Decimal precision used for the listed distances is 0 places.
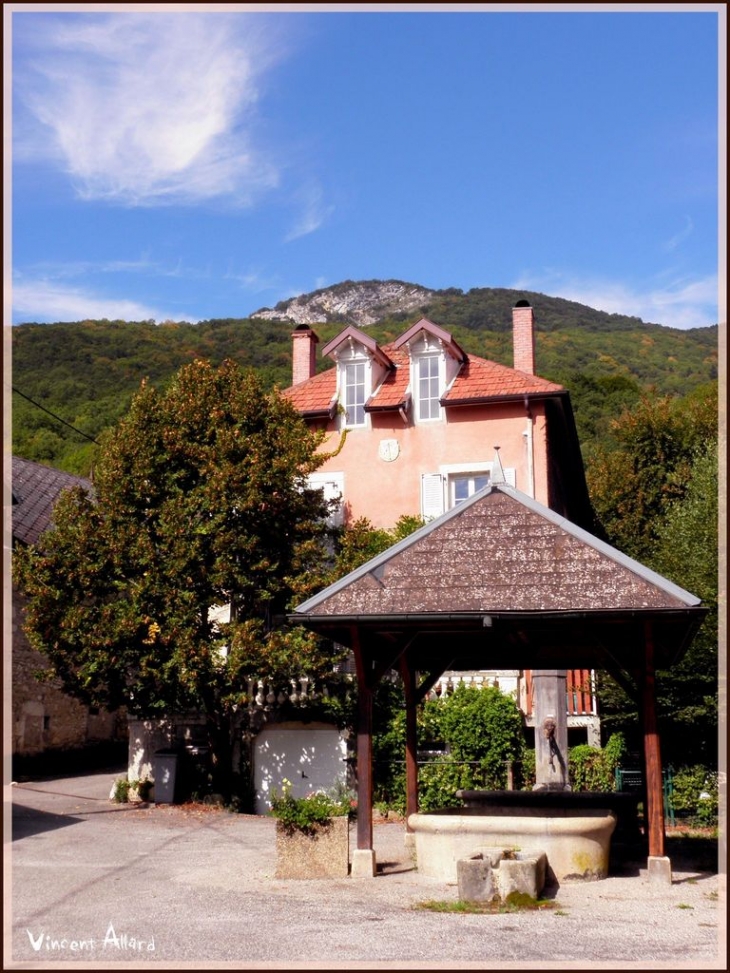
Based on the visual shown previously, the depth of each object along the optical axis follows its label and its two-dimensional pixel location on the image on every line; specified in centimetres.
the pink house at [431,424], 2198
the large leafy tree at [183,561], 1673
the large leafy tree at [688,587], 1898
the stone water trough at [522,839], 1027
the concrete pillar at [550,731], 1786
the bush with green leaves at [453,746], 1781
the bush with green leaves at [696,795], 1770
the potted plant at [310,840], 1063
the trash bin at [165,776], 1809
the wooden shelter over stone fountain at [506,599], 1016
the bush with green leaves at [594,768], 1866
